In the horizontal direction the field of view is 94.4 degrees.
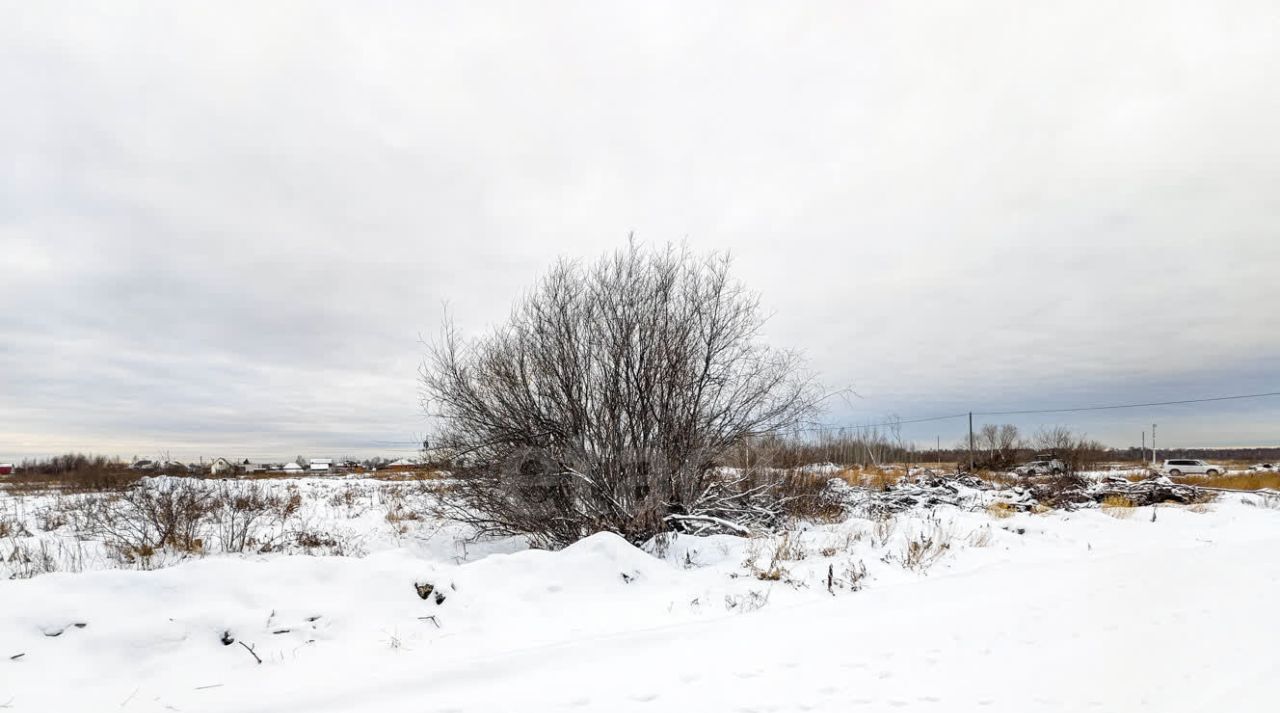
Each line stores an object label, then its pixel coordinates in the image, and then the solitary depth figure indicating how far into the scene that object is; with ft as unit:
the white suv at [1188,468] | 112.16
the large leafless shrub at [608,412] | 29.91
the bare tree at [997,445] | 95.27
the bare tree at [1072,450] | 87.02
